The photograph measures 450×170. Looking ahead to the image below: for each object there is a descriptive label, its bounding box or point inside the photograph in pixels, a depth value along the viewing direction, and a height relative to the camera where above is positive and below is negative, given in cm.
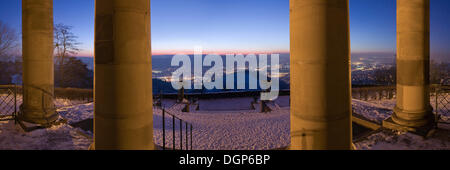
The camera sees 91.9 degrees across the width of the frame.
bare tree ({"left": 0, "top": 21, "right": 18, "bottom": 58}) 3238 +509
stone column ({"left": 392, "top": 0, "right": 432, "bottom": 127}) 986 +84
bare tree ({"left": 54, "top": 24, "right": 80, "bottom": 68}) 3532 +453
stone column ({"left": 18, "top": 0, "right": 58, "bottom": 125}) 1082 +101
